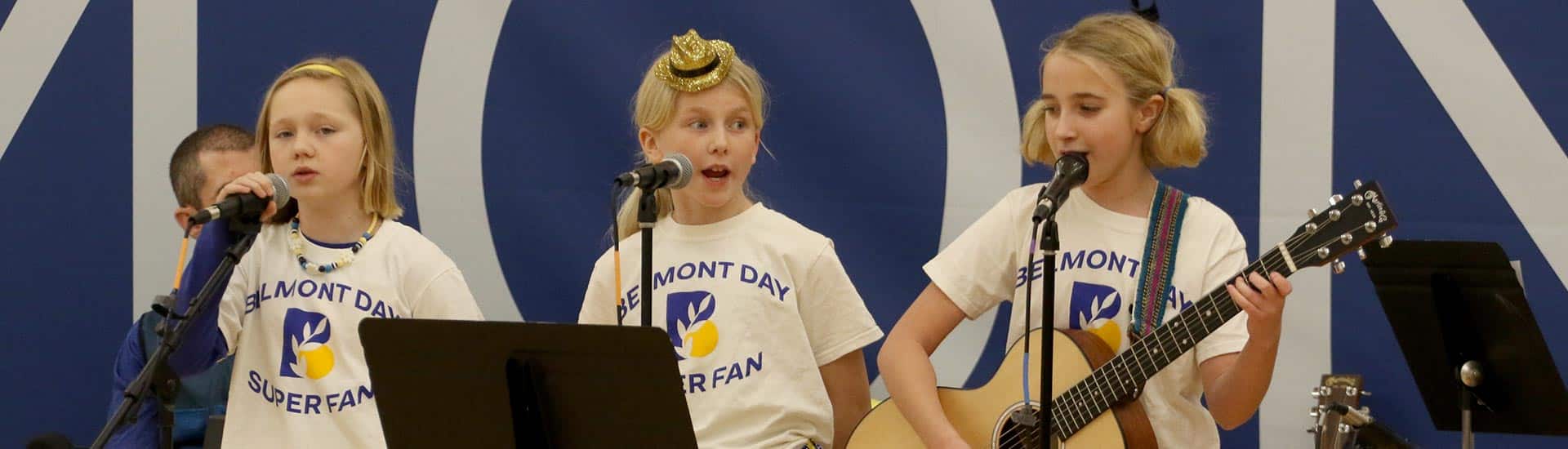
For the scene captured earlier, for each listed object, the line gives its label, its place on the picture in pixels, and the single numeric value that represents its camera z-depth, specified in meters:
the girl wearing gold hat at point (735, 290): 6.89
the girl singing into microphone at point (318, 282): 6.84
